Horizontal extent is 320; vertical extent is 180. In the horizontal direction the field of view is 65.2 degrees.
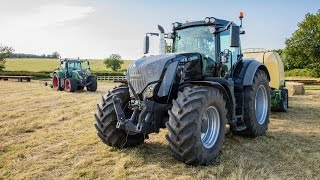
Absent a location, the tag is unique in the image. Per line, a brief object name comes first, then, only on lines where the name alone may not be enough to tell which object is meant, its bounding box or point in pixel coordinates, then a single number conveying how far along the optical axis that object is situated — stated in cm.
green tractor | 1533
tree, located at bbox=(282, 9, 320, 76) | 3296
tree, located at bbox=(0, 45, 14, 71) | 4557
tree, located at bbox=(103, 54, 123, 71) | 5810
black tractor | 382
